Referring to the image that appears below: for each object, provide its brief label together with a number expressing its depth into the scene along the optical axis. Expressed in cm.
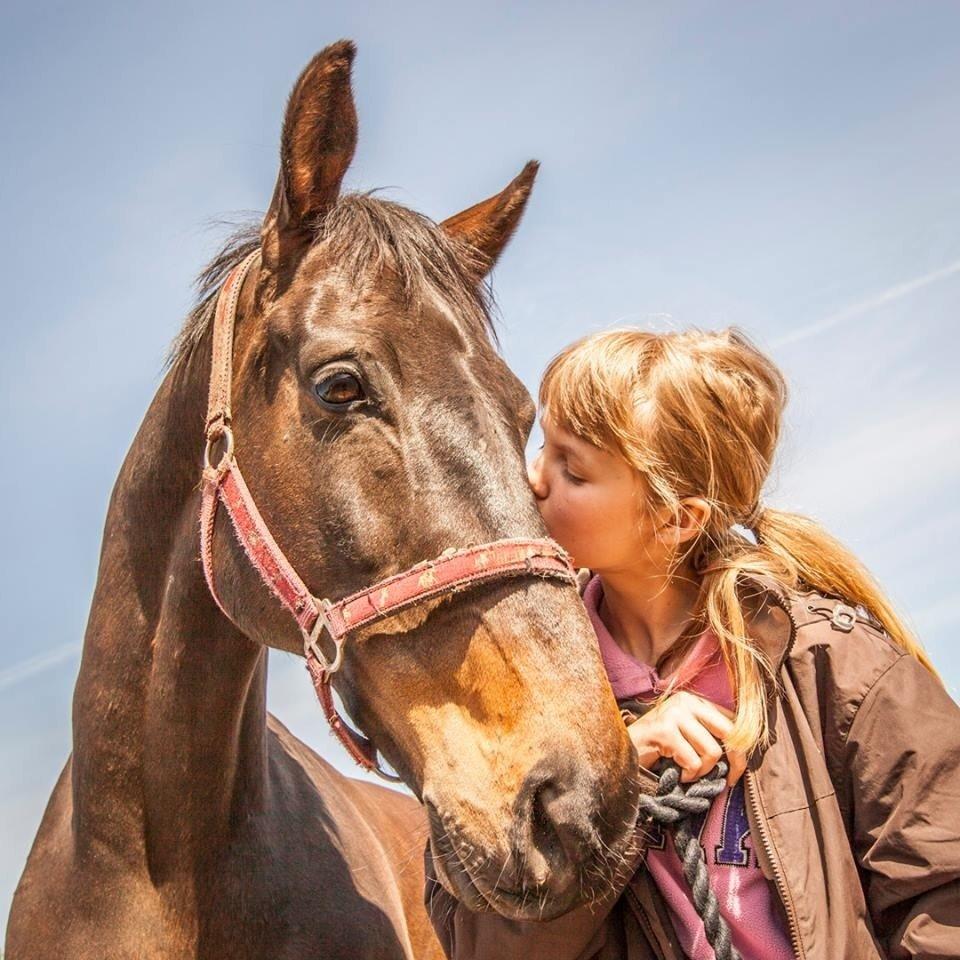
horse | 202
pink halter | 215
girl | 222
